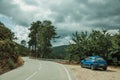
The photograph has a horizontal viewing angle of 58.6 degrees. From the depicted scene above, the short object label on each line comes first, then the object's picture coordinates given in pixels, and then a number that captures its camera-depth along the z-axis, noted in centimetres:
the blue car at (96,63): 1221
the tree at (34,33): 4332
